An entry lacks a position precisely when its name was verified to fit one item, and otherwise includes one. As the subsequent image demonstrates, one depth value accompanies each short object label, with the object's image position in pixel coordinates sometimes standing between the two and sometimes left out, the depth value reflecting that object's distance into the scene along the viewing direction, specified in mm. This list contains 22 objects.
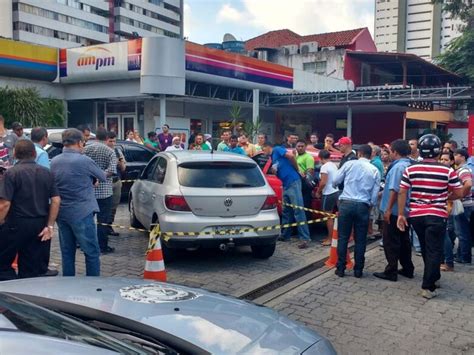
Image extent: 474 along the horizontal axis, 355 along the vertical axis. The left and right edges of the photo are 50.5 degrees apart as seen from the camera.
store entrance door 23062
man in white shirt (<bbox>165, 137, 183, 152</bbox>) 12706
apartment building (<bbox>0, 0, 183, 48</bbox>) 84250
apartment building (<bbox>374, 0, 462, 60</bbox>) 92250
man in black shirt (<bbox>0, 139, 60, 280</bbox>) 4867
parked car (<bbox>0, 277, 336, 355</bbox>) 2000
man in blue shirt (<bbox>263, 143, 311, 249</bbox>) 8383
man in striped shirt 5844
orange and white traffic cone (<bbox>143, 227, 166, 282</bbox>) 5638
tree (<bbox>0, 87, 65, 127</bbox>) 18953
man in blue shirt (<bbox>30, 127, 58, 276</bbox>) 6664
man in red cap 7449
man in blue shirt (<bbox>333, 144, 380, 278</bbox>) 6648
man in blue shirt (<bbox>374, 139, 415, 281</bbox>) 6535
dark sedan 11977
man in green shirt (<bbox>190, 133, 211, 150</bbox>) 13384
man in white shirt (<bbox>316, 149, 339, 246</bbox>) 8344
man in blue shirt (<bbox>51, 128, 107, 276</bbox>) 5480
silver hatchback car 6703
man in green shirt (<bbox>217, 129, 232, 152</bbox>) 11836
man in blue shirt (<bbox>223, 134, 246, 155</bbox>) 10336
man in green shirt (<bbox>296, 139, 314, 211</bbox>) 9016
